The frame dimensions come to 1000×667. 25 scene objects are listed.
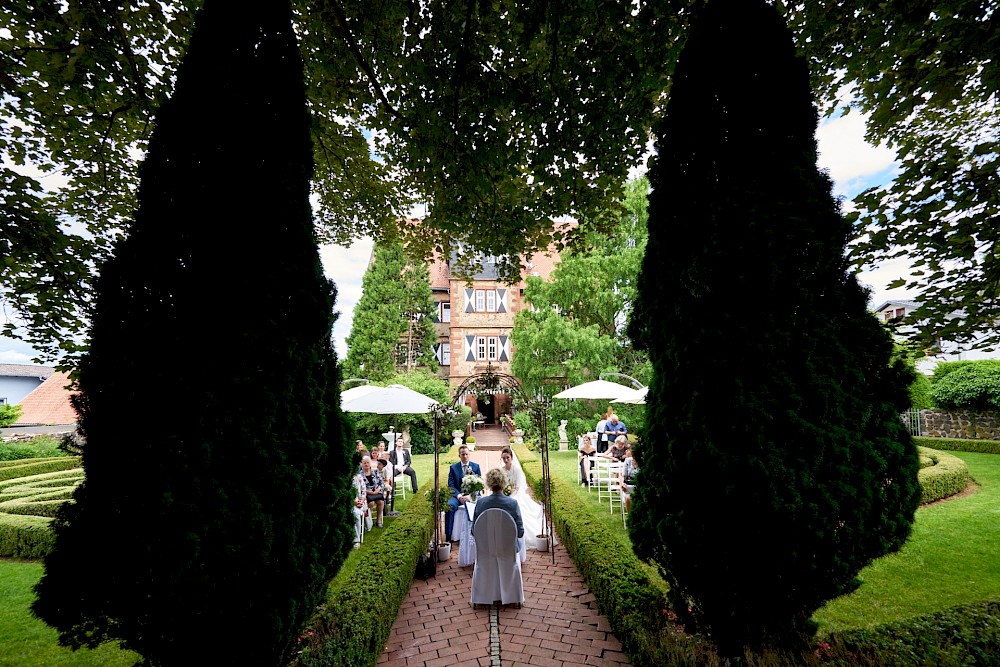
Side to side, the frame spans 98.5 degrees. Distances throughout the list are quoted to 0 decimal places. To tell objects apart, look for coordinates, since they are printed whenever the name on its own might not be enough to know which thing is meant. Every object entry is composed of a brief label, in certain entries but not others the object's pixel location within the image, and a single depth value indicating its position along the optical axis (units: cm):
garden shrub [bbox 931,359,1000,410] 1752
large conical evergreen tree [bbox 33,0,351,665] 224
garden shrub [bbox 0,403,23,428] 1884
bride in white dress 769
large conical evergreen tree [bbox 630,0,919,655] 287
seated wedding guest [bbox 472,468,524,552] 543
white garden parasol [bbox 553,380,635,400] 1215
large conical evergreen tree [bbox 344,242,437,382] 2628
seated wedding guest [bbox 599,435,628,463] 1037
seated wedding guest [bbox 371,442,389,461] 994
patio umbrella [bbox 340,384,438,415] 950
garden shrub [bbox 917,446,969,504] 928
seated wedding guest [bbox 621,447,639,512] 782
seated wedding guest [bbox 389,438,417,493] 1196
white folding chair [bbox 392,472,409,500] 1148
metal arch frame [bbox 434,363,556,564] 717
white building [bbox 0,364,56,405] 3972
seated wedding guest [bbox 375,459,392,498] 925
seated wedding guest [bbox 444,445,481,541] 769
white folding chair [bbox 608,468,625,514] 925
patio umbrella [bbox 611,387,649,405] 1087
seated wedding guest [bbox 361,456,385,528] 872
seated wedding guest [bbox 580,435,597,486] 1146
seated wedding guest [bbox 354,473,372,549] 751
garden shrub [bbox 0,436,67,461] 1720
